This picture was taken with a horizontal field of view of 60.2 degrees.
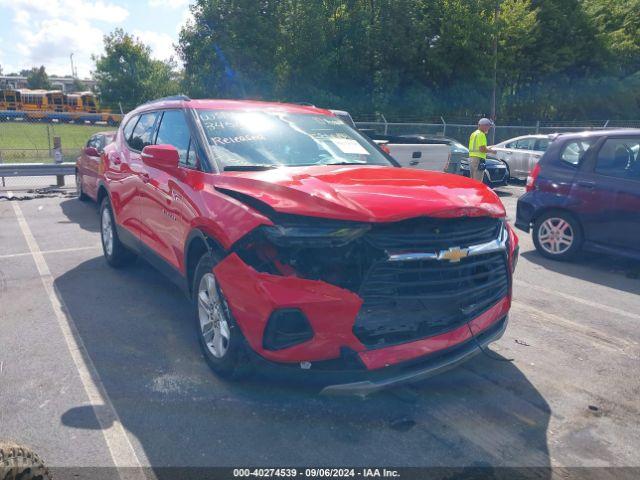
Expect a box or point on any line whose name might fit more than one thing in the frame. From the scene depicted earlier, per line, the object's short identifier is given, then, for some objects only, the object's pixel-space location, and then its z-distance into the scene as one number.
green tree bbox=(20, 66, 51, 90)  101.38
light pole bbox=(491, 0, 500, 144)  29.11
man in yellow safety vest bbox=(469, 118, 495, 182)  10.60
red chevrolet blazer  2.97
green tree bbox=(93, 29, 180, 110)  48.09
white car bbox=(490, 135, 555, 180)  15.60
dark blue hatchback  6.53
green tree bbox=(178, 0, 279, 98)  29.33
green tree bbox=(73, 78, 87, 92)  112.31
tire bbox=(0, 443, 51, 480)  2.06
